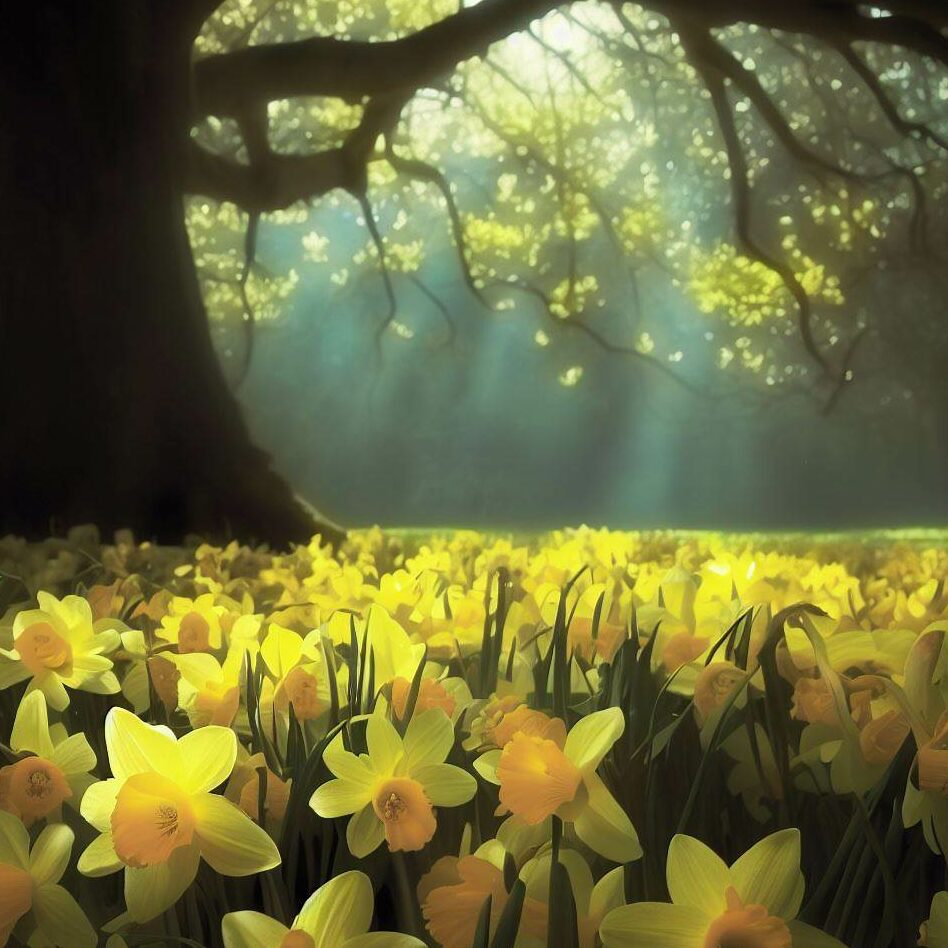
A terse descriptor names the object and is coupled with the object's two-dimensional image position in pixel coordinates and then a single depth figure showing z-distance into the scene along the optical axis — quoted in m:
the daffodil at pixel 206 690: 1.00
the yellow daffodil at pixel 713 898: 0.56
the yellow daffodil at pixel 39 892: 0.67
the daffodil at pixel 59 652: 1.08
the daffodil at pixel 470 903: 0.64
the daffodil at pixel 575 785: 0.66
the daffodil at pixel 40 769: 0.80
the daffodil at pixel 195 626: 1.29
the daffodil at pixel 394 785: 0.70
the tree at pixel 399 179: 5.33
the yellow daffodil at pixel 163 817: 0.66
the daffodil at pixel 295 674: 0.95
